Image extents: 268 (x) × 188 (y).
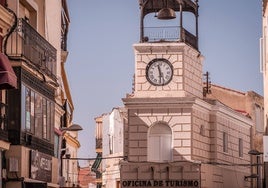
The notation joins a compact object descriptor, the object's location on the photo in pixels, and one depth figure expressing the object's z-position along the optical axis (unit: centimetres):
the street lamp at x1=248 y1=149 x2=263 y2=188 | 4053
